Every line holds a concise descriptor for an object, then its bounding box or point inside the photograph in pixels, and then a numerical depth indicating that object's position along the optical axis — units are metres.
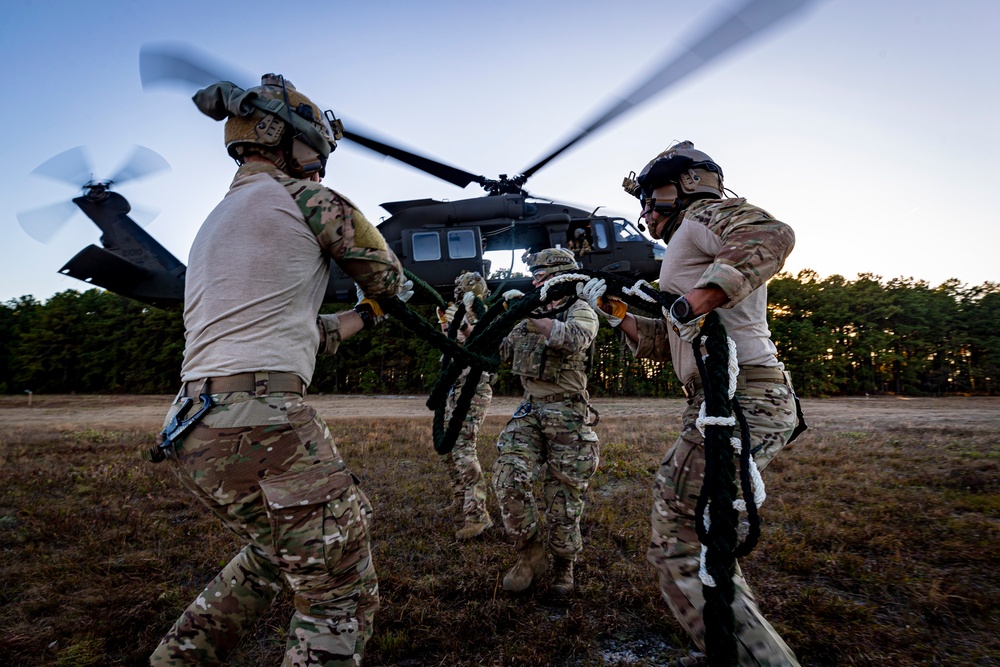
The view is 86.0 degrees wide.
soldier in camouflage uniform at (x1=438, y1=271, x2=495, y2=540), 4.86
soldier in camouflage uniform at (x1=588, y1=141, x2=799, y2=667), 1.98
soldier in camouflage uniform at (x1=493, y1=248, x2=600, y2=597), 3.77
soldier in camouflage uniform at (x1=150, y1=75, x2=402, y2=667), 1.82
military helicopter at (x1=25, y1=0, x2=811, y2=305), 10.43
